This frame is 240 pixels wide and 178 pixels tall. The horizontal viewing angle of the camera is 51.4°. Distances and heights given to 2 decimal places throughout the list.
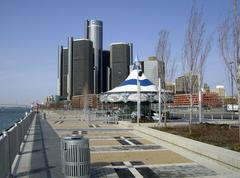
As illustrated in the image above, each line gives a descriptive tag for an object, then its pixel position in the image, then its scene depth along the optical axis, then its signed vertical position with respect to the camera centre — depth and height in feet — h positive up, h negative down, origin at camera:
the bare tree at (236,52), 29.40 +6.03
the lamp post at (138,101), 59.96 +0.59
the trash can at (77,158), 17.94 -3.97
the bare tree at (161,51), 57.18 +12.08
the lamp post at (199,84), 47.61 +4.10
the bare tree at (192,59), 42.47 +7.72
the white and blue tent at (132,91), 74.35 +3.72
